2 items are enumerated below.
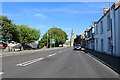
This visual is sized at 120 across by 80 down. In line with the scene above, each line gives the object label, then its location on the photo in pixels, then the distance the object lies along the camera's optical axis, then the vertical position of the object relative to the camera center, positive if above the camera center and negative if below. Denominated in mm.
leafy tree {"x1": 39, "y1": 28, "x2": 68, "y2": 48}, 65027 +2870
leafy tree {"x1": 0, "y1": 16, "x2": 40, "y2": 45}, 29071 +3049
